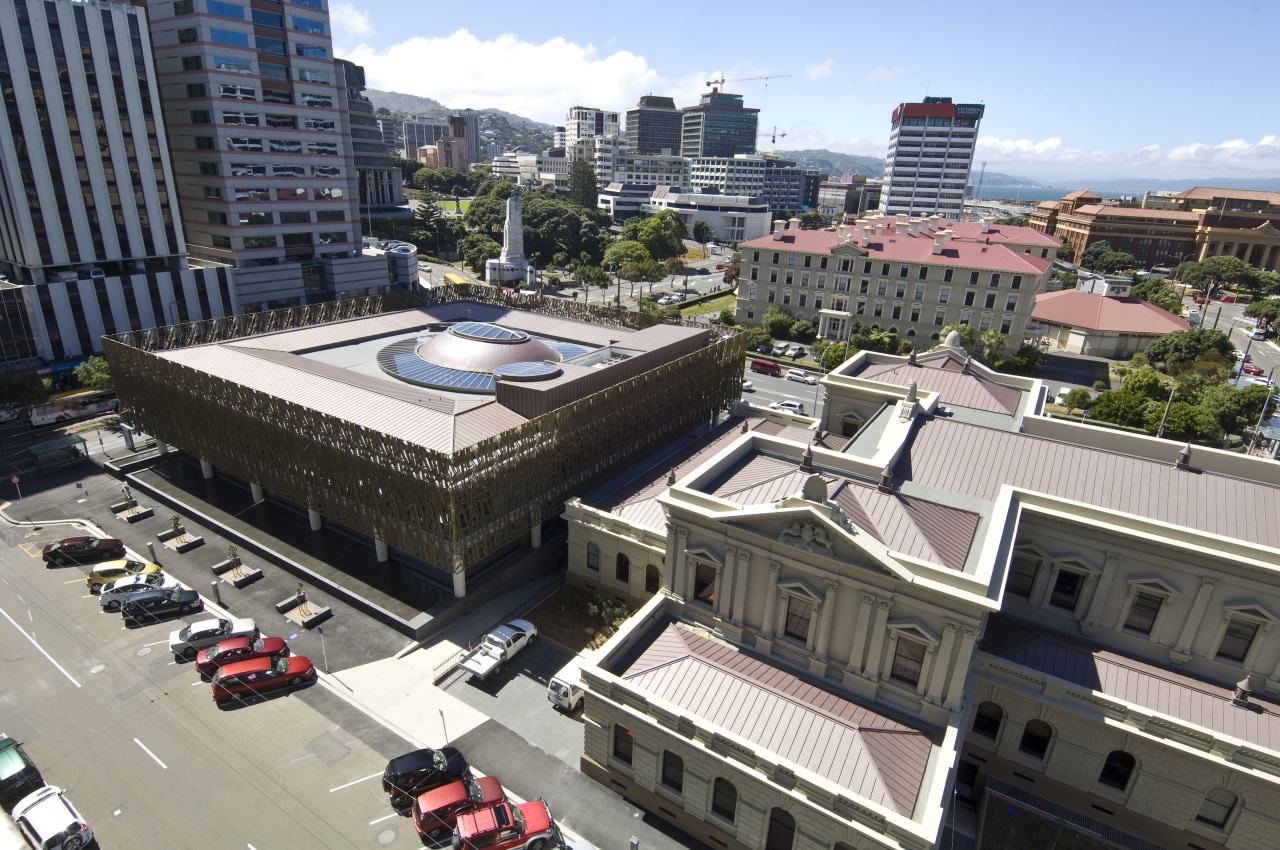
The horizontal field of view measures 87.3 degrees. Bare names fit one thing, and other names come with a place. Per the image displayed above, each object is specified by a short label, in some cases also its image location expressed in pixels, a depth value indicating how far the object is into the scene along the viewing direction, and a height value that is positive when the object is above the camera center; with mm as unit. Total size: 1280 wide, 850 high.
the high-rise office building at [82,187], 76562 -3311
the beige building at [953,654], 28906 -21649
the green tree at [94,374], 73250 -22168
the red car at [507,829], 29422 -27452
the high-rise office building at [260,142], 90375 +3259
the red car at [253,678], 37875 -27541
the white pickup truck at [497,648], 39656 -27135
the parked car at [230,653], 39531 -27303
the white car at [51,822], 28984 -27533
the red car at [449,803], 30312 -27346
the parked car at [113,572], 46844 -27483
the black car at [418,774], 32125 -27505
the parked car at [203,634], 41062 -27472
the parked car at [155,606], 44125 -27721
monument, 142500 -17389
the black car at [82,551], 49219 -27392
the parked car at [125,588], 44750 -27182
